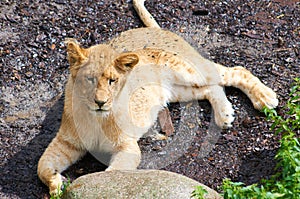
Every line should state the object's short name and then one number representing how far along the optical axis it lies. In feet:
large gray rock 32.50
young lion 37.50
